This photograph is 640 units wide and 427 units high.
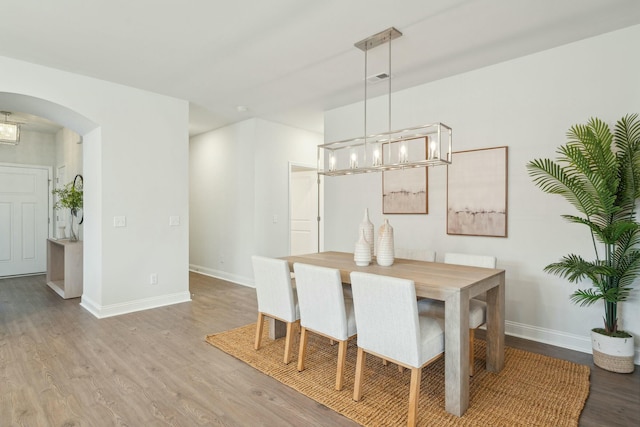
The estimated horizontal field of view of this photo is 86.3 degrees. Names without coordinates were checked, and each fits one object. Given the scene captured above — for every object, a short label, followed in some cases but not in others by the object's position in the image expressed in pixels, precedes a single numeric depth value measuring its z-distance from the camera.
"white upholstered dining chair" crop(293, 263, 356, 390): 2.26
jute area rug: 1.96
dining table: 1.98
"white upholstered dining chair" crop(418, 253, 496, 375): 2.45
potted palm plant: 2.49
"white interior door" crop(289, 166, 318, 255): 6.33
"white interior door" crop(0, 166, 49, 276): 5.98
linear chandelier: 2.59
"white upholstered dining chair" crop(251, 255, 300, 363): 2.60
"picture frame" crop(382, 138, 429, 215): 3.88
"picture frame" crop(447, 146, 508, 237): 3.31
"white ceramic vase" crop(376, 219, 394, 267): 2.76
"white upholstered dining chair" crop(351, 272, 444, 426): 1.87
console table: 4.56
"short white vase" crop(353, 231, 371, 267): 2.77
